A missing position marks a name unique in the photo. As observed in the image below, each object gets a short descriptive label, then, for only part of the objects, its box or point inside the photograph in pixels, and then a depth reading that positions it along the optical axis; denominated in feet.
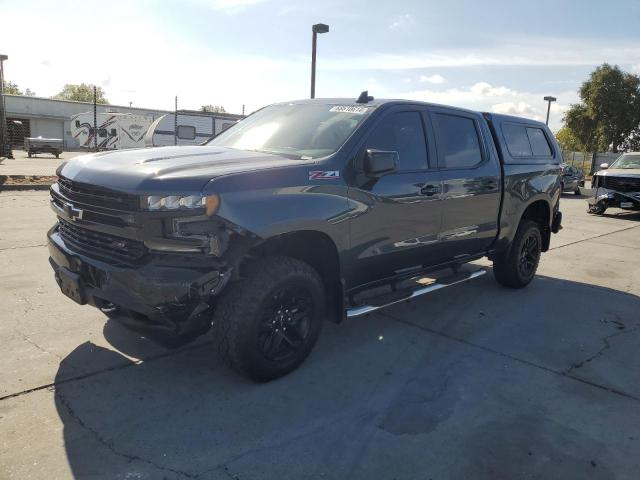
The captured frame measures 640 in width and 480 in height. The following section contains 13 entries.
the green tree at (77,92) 288.71
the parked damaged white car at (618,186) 43.60
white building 127.85
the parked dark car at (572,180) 67.87
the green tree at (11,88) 264.52
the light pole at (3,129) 64.70
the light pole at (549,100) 102.20
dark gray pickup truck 10.17
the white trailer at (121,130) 96.68
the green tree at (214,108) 228.49
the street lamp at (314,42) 49.15
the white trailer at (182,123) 73.20
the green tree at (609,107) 111.14
